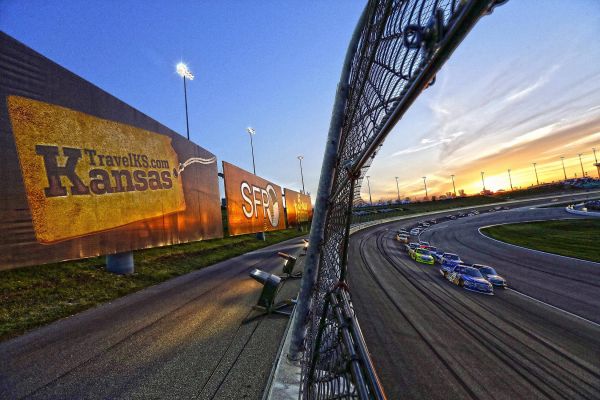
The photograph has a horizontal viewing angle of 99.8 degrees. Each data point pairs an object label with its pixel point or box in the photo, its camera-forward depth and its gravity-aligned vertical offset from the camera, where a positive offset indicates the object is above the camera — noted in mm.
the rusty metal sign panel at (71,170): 7727 +2814
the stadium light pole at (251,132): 36844 +13339
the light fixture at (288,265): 11123 -2199
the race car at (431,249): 23641 -4654
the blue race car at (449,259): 18200 -4584
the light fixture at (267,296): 7836 -2445
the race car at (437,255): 22036 -4842
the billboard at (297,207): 44456 +2072
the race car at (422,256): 21844 -4689
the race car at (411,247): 25459 -4431
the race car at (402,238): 34222 -4590
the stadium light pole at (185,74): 22420 +14089
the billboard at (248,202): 22562 +2226
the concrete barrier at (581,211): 39762 -4900
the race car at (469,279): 13671 -4669
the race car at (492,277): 14953 -4988
